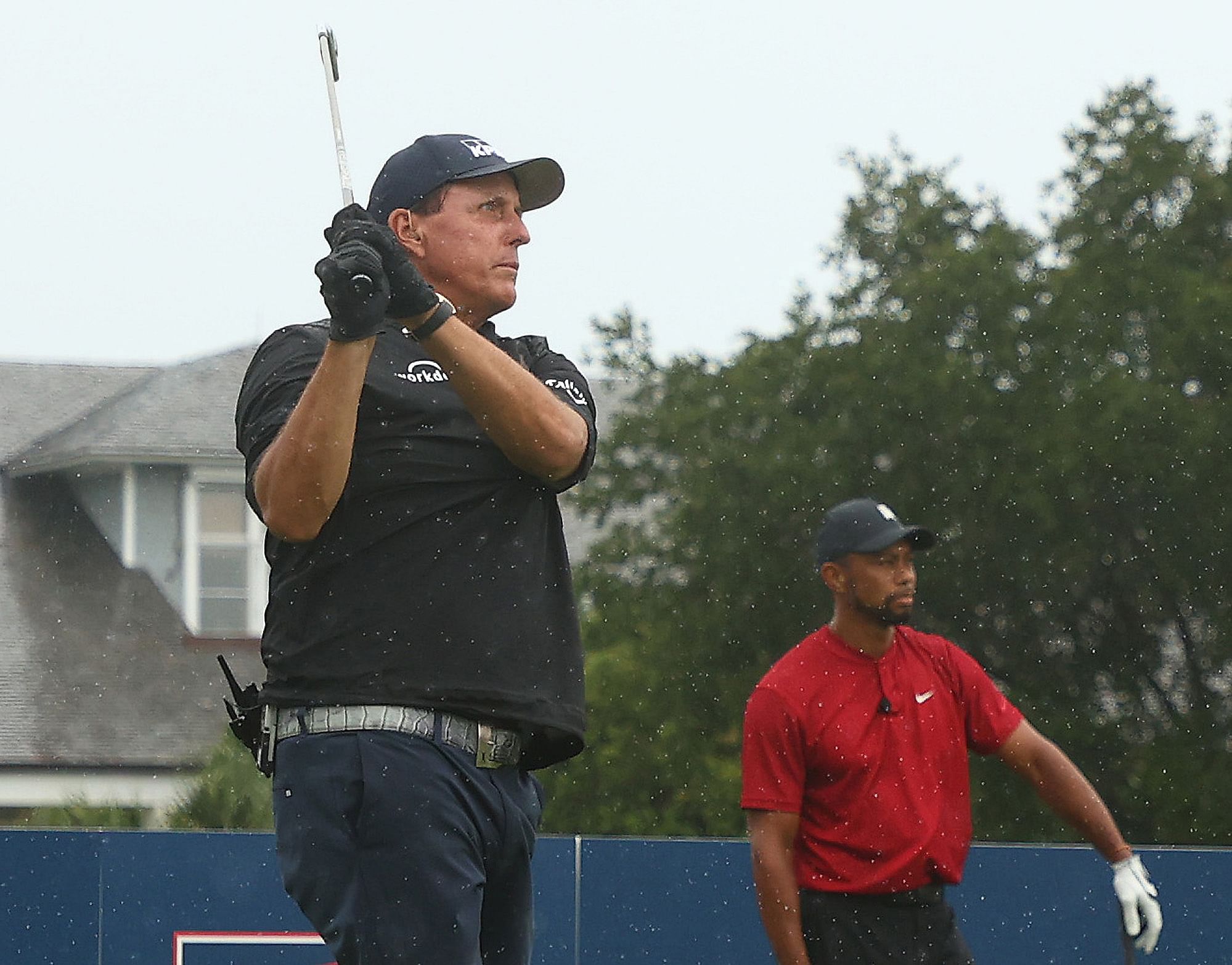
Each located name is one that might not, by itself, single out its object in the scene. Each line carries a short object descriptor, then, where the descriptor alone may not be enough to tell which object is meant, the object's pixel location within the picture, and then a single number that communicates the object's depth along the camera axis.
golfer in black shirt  5.69
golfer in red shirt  10.06
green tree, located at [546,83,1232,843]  39.66
